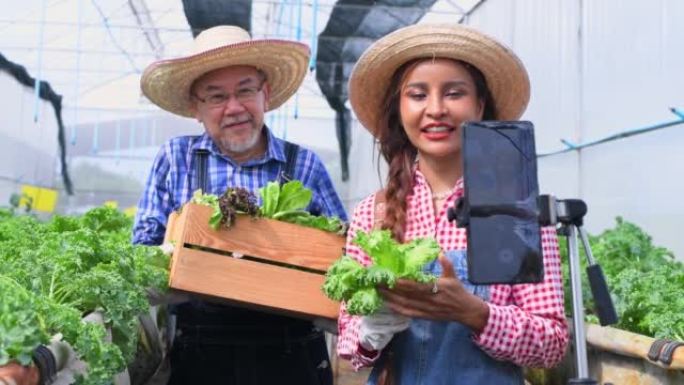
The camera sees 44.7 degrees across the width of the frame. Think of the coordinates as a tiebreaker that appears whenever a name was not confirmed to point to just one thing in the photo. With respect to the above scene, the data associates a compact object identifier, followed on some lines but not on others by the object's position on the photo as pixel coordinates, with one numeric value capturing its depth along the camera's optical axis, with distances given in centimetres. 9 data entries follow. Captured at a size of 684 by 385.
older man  263
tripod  131
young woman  176
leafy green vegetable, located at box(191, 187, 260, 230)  242
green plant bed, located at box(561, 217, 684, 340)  310
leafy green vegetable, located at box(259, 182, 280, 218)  255
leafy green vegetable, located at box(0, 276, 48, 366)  146
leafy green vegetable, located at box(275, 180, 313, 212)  259
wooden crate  241
